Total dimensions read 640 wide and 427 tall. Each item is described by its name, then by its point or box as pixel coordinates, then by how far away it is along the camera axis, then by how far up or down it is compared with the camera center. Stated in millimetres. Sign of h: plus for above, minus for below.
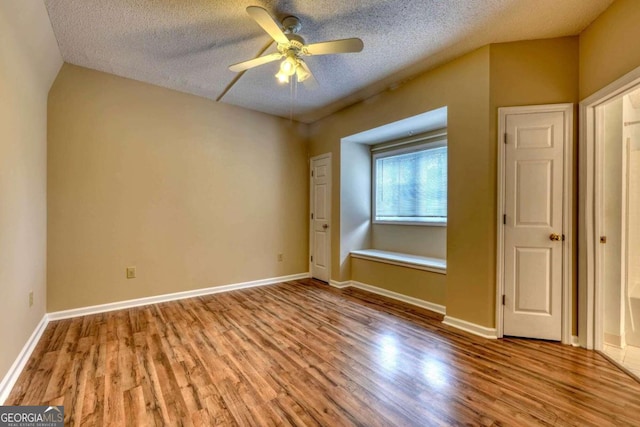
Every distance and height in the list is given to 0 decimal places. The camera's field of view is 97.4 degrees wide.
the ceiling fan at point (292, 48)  1973 +1233
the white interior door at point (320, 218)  4477 -100
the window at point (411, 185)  3785 +401
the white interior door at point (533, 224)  2432 -106
